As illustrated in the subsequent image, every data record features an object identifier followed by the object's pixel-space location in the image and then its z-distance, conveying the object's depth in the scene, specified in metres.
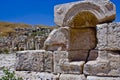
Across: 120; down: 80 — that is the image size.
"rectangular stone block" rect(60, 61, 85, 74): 3.48
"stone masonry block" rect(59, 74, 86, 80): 3.44
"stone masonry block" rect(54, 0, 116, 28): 3.30
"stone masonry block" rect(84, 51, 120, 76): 3.21
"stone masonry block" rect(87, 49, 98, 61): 3.61
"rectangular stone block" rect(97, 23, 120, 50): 3.21
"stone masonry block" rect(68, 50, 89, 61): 3.69
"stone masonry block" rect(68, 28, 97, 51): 3.67
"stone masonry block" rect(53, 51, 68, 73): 3.66
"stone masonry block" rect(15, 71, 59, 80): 3.71
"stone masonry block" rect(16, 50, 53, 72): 3.80
